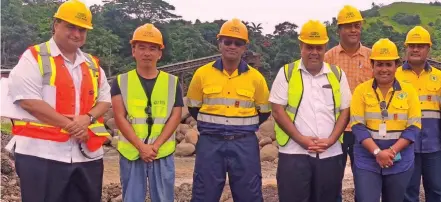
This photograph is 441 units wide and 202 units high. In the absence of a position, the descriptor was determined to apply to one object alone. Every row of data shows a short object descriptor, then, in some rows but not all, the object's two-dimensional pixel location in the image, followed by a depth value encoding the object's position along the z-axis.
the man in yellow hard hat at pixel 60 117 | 4.44
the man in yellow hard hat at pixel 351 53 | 6.04
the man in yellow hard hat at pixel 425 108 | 5.87
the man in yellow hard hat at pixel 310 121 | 5.29
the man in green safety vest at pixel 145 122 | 5.27
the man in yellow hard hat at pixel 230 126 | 5.49
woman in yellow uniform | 5.16
